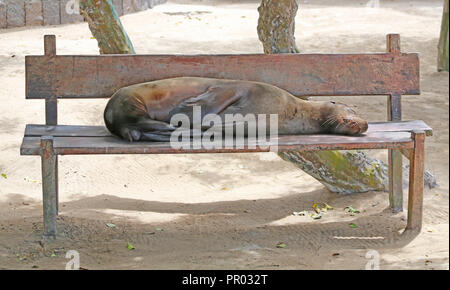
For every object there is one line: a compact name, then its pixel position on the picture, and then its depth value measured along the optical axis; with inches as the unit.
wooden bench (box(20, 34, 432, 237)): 196.4
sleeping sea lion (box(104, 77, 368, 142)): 190.3
